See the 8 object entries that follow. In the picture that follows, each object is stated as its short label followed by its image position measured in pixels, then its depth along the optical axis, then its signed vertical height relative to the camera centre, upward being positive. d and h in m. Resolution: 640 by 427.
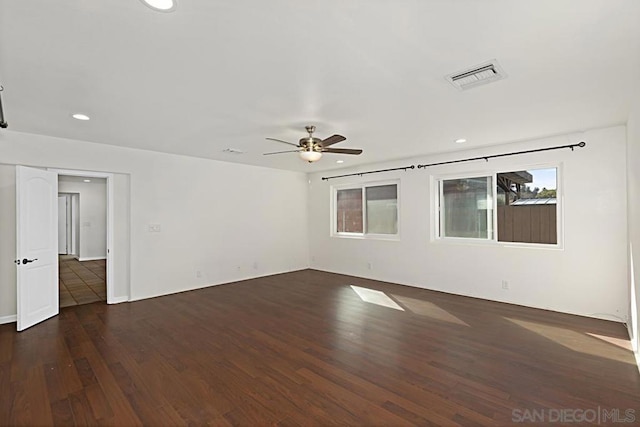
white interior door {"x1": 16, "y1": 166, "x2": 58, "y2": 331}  3.80 -0.38
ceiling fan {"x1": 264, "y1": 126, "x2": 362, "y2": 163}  3.69 +0.82
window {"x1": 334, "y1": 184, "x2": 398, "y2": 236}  6.44 +0.10
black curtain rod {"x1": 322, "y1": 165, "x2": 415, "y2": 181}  5.95 +0.91
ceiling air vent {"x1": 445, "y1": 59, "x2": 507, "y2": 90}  2.30 +1.10
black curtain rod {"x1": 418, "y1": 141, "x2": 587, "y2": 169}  4.13 +0.93
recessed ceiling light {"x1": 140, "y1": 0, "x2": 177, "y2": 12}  1.58 +1.11
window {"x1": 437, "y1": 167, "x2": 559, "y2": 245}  4.50 +0.11
